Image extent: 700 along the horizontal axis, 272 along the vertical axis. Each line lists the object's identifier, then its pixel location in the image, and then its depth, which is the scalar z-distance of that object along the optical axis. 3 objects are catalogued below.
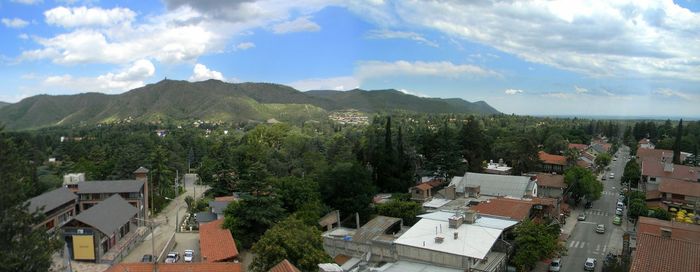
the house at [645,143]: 100.34
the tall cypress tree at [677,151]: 73.31
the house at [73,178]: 53.74
